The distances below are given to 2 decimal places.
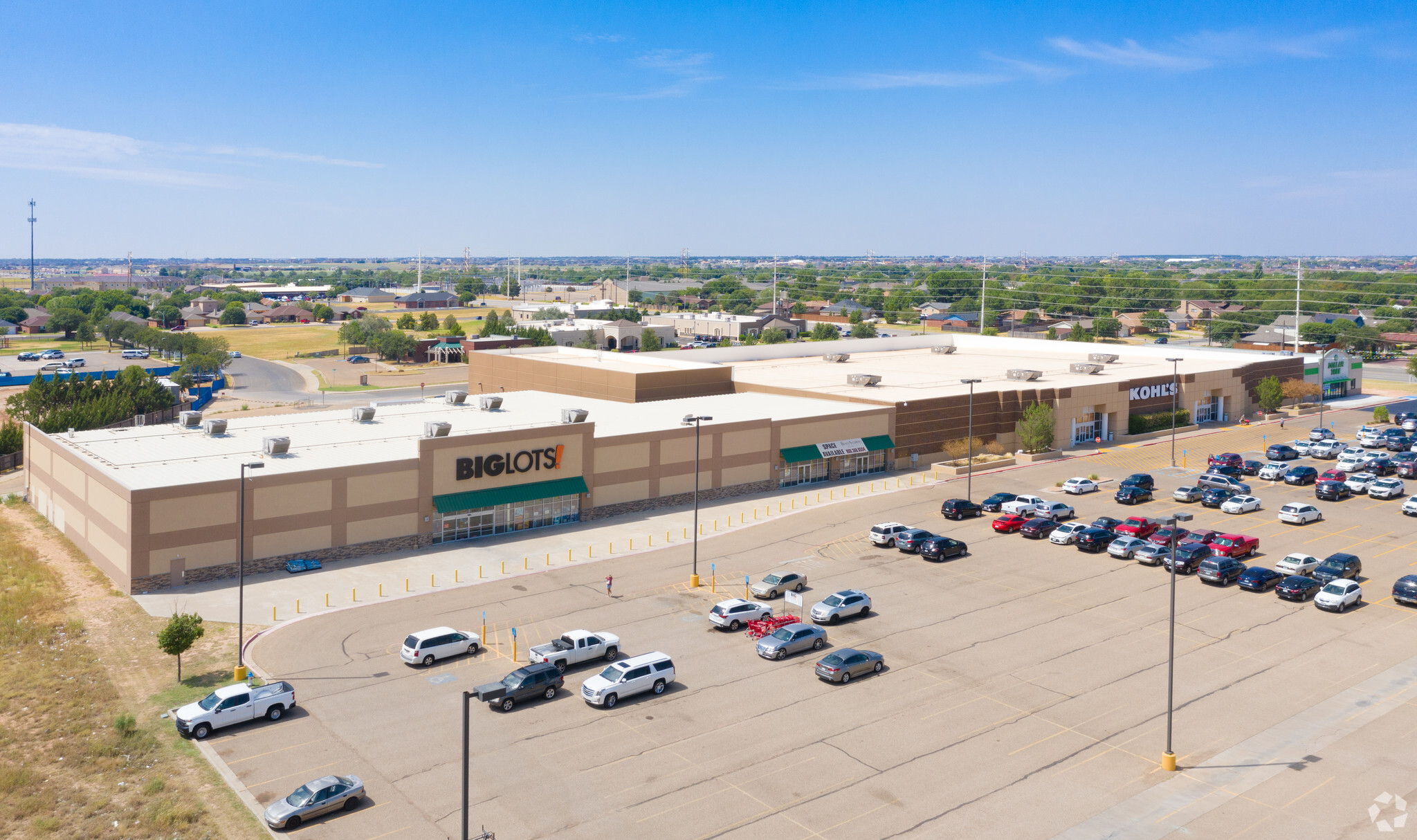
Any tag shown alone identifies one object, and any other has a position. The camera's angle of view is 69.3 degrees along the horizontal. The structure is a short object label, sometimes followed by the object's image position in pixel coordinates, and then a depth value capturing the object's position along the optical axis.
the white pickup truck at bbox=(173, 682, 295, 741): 29.84
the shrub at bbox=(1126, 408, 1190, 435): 83.38
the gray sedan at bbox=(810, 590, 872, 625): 40.34
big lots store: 45.00
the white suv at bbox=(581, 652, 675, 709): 32.44
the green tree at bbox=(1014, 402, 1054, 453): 74.38
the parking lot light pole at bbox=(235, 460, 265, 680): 33.94
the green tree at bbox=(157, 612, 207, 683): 34.16
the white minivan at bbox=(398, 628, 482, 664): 35.53
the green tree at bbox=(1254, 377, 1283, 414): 91.25
